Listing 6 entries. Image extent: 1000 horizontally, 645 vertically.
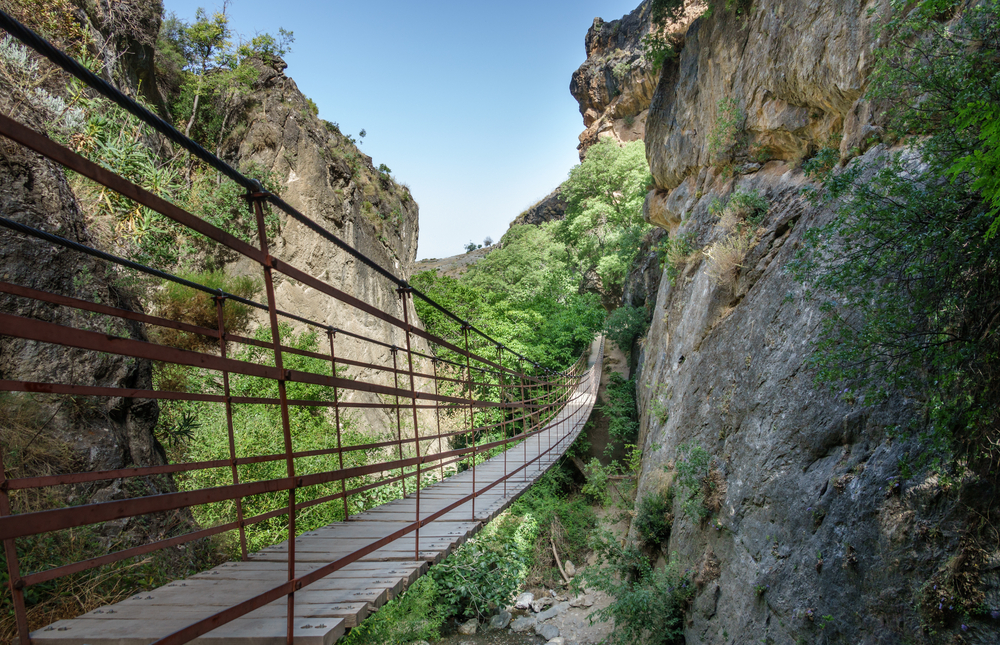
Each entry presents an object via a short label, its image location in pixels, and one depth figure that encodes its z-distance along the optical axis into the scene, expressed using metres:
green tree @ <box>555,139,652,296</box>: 16.09
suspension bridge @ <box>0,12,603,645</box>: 0.95
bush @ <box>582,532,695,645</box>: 4.28
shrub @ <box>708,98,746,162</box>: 5.88
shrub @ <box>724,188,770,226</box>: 4.89
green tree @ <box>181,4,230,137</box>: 8.11
